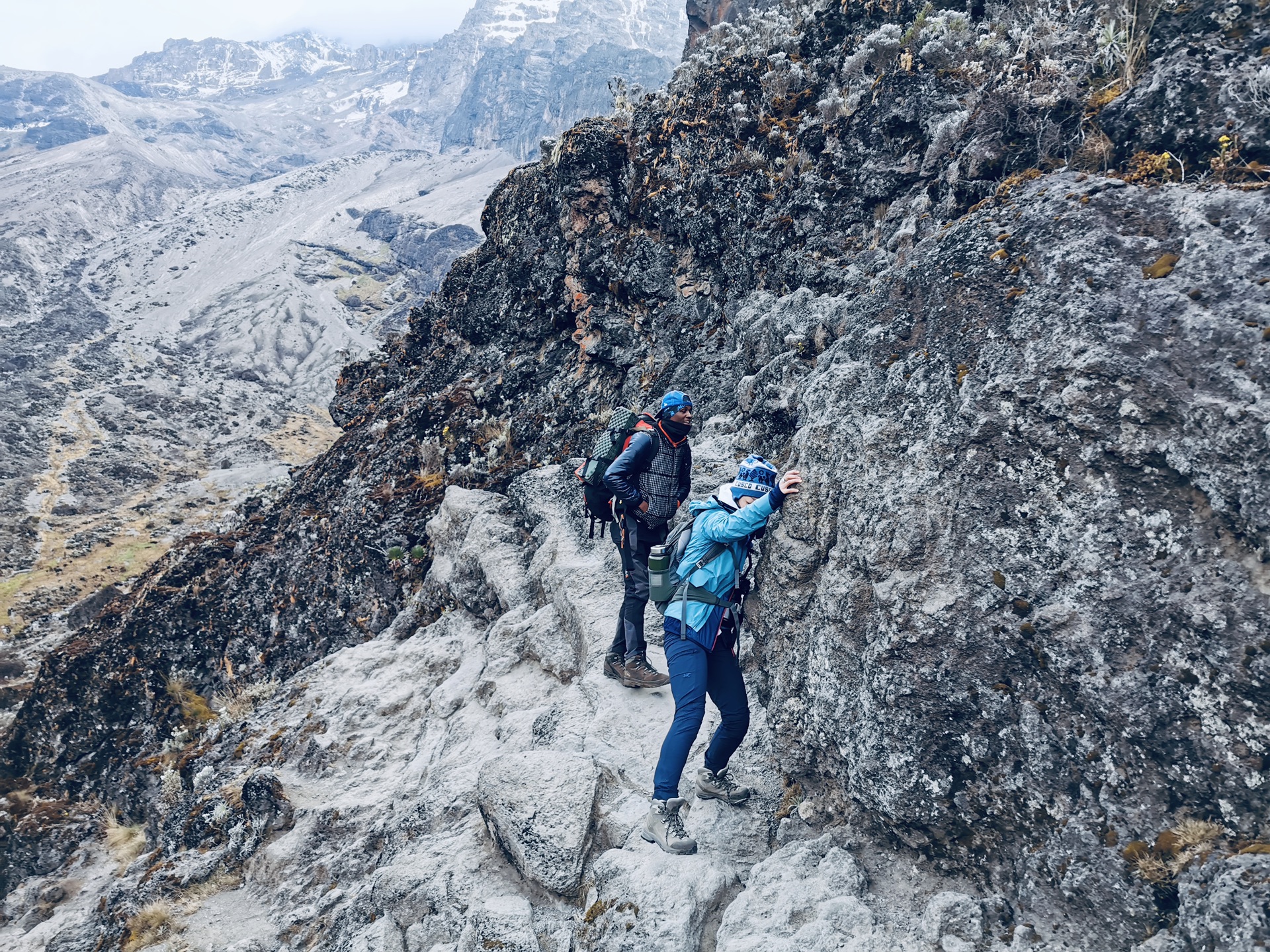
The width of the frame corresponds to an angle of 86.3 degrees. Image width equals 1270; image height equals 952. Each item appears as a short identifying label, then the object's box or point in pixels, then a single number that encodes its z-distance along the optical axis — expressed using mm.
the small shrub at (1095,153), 6660
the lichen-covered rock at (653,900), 5430
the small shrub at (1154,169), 6055
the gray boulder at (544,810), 6664
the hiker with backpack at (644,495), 8203
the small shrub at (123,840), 12750
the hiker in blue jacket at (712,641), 6133
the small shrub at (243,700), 13555
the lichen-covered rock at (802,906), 5176
